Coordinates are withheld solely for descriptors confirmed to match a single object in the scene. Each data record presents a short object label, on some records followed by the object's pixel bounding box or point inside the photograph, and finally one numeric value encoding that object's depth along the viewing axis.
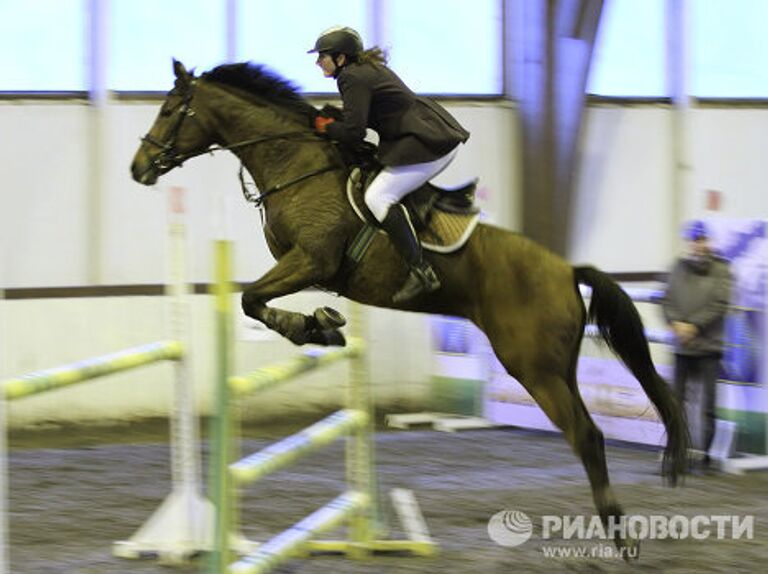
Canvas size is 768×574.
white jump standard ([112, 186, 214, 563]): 9.74
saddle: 10.50
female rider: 10.23
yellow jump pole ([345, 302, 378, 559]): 10.72
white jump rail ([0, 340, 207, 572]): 6.62
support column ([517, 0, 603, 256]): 19.22
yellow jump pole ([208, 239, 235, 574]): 7.88
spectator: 14.31
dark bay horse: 10.33
